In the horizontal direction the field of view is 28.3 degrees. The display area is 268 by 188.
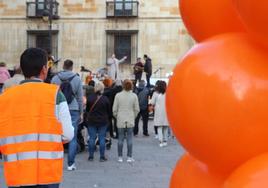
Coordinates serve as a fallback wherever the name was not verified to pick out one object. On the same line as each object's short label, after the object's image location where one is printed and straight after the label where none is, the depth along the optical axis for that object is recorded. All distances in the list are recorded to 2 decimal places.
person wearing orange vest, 3.34
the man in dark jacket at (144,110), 14.02
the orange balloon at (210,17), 2.38
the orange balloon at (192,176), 2.46
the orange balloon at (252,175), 2.05
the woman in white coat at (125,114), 9.34
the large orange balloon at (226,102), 2.14
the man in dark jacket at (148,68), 22.67
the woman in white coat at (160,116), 11.71
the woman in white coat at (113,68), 19.36
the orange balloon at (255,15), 1.95
